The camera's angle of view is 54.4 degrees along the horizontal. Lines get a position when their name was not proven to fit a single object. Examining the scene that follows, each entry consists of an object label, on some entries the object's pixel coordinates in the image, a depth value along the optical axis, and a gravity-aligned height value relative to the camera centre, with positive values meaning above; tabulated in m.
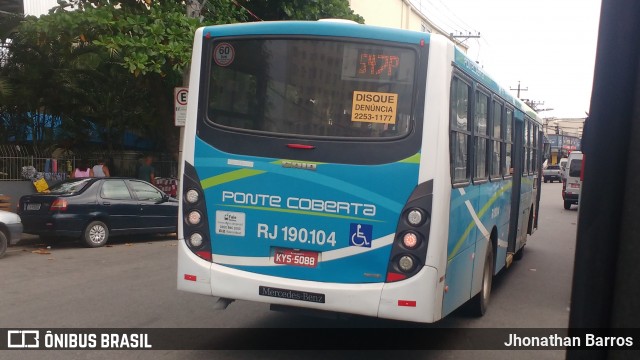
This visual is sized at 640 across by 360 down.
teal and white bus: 5.02 -0.24
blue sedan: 12.40 -1.75
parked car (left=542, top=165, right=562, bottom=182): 64.56 -1.86
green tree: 14.77 +1.76
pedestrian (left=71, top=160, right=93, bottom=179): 17.06 -1.25
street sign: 15.12 +0.67
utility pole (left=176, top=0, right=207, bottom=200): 15.88 +3.18
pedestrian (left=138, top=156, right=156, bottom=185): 18.97 -1.25
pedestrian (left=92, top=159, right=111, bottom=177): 17.98 -1.26
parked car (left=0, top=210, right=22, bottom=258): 11.16 -1.96
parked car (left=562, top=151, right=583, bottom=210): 25.80 -0.99
